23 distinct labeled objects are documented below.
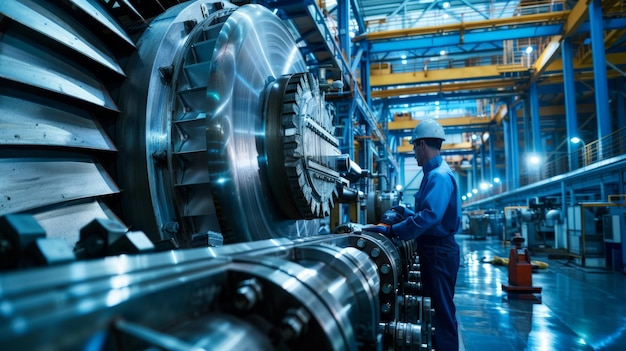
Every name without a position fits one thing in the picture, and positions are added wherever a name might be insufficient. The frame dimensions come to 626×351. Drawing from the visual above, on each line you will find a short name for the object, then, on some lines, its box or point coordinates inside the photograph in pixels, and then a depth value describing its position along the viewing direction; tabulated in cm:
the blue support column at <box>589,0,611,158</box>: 965
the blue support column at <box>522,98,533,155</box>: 1612
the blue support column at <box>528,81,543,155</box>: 1469
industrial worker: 232
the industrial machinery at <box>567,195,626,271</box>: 759
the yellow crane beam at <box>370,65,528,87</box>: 1422
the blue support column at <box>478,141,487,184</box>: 2445
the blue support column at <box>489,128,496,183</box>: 2184
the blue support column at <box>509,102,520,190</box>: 1734
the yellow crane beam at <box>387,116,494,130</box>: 2050
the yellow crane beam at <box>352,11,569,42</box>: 1108
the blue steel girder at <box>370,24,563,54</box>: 1144
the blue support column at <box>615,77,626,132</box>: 1346
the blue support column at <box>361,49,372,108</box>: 1110
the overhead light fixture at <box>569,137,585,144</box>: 1113
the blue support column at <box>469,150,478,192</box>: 2738
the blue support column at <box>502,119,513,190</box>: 1847
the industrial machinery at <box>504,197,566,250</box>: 1065
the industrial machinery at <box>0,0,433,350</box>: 54
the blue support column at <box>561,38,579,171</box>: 1143
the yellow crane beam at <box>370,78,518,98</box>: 1495
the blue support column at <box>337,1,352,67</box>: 691
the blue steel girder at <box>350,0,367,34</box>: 960
